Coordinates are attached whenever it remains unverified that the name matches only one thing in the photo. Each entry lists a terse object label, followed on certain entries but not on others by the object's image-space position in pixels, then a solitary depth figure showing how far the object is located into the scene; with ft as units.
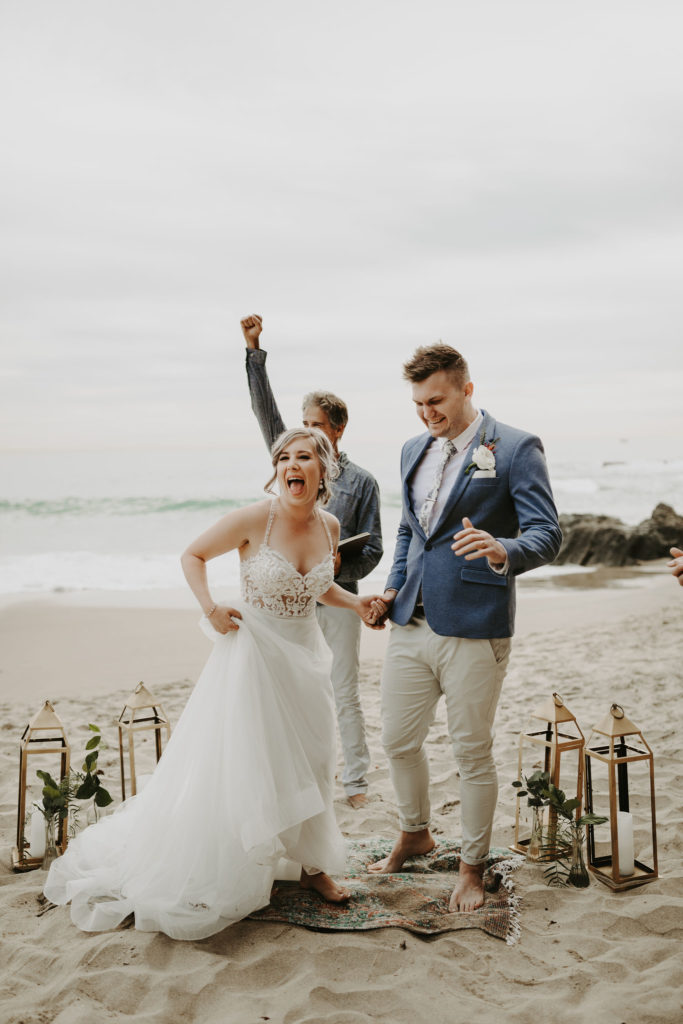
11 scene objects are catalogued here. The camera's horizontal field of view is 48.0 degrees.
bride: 9.14
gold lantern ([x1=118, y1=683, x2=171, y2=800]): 11.67
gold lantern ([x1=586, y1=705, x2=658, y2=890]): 10.22
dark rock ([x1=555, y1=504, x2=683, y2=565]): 46.24
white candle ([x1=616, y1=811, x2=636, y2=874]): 10.46
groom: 9.73
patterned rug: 9.39
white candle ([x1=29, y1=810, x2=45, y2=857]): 11.19
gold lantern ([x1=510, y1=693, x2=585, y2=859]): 11.00
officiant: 13.29
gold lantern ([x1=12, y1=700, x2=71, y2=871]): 10.88
